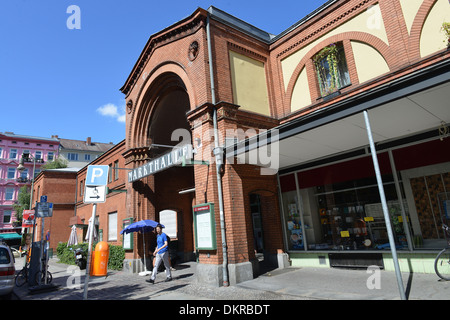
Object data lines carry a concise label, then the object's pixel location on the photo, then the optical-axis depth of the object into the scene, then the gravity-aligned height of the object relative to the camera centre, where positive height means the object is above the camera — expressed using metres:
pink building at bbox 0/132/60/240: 46.84 +13.88
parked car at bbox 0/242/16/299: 8.28 -0.84
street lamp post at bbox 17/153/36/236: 20.28 +5.49
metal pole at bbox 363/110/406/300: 4.88 -0.14
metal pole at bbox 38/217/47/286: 10.00 -0.53
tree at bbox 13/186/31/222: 39.40 +5.84
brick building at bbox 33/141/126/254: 24.72 +3.91
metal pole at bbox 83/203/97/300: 5.50 -0.46
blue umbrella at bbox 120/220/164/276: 11.56 +0.31
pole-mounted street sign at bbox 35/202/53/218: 10.36 +1.16
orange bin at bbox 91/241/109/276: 5.72 -0.47
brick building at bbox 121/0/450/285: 7.43 +2.15
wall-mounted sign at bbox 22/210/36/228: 15.53 +1.48
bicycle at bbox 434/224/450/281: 6.76 -1.33
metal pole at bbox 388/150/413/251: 7.89 +0.39
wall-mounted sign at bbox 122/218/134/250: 13.09 -0.19
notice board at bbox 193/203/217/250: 8.70 +0.05
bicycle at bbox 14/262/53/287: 10.03 -1.26
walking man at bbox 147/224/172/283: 9.63 -0.70
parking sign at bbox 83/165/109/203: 6.02 +1.11
